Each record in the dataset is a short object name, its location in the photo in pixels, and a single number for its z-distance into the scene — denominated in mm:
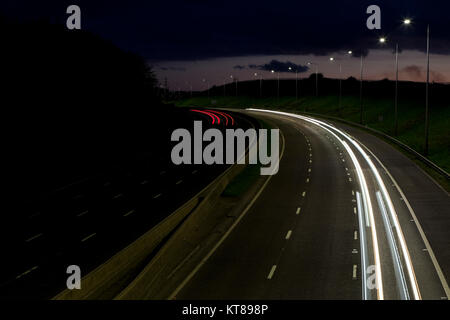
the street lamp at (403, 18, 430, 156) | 37375
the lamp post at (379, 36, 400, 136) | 47425
